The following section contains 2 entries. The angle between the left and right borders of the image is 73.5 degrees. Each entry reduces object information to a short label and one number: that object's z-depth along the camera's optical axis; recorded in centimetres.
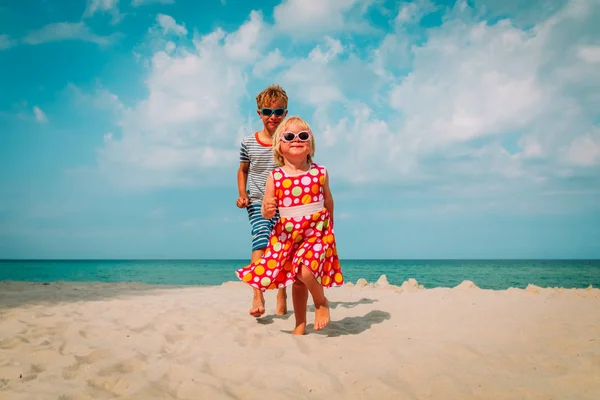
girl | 329
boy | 416
